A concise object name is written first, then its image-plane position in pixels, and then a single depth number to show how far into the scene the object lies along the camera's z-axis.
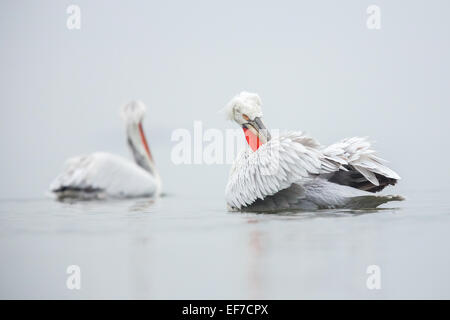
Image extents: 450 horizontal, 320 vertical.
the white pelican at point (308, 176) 13.80
